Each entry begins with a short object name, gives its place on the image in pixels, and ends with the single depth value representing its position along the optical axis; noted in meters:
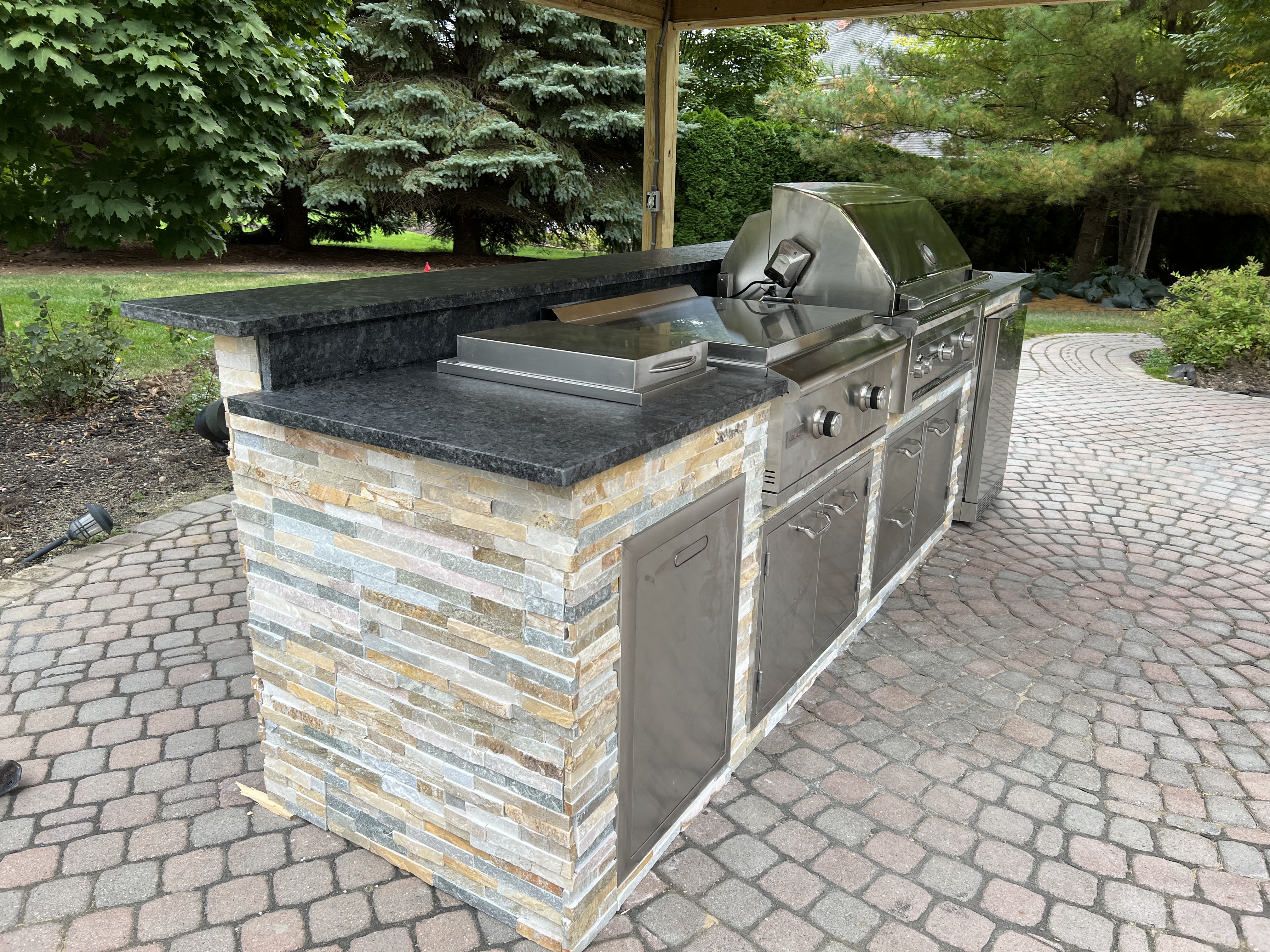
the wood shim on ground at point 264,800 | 2.58
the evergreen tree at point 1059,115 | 11.17
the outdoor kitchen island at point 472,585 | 1.92
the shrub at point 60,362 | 5.79
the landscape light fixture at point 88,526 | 4.15
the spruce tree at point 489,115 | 13.77
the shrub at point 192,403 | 5.80
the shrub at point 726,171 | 14.29
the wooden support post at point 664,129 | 6.41
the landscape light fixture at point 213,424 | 4.60
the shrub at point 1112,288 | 12.97
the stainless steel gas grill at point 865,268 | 3.47
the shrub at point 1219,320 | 8.73
